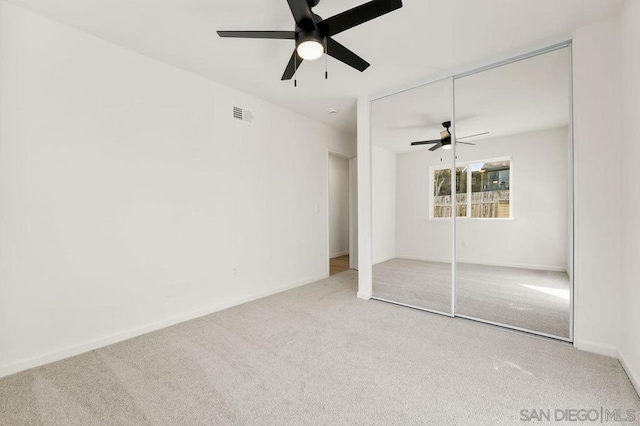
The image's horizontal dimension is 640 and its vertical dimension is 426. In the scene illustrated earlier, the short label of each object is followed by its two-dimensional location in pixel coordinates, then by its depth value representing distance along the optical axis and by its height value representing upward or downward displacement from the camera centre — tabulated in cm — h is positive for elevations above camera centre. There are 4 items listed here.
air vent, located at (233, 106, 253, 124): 335 +123
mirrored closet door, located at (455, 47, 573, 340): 249 +16
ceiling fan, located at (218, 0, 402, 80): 154 +117
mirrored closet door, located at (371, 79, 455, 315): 312 +16
